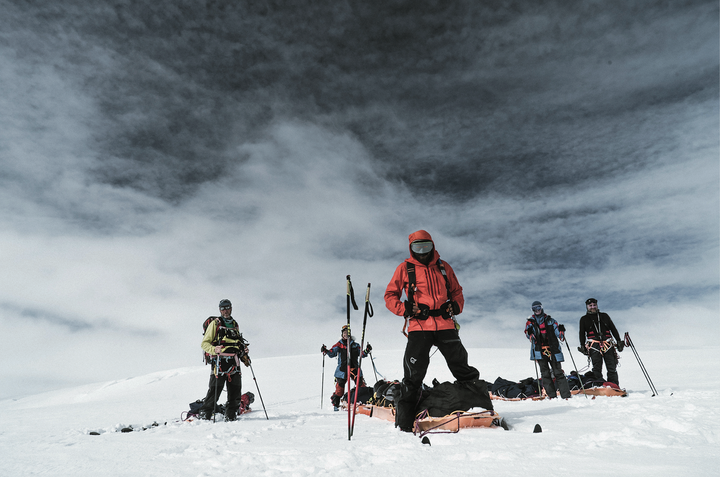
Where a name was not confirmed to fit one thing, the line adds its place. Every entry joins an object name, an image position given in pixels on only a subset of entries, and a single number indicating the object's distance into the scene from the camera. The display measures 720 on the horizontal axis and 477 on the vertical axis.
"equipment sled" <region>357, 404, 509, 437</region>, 4.45
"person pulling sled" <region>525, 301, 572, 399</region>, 9.01
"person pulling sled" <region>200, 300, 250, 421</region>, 7.84
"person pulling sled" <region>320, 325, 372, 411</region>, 10.80
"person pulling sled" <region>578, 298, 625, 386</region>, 9.77
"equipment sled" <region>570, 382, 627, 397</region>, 8.57
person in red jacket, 5.04
